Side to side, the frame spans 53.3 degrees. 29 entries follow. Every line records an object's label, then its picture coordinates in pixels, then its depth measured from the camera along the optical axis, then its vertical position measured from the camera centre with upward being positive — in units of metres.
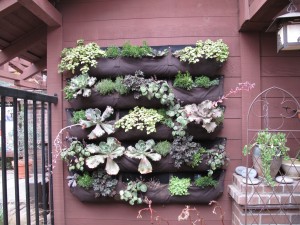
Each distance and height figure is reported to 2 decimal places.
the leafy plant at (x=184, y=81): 2.71 +0.30
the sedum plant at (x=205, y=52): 2.66 +0.56
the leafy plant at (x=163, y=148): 2.68 -0.30
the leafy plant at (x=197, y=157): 2.64 -0.39
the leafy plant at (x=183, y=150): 2.63 -0.32
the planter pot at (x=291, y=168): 2.50 -0.47
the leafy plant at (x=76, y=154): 2.71 -0.35
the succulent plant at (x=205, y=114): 2.58 +0.00
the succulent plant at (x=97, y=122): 2.69 -0.06
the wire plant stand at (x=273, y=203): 2.37 -0.71
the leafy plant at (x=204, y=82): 2.72 +0.29
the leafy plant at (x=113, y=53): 2.78 +0.58
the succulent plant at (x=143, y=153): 2.64 -0.35
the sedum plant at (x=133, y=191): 2.68 -0.70
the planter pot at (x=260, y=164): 2.46 -0.43
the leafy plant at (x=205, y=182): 2.70 -0.62
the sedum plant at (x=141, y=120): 2.65 -0.05
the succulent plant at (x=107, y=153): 2.66 -0.34
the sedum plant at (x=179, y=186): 2.71 -0.66
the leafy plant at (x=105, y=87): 2.71 +0.26
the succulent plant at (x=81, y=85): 2.68 +0.28
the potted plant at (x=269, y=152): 2.43 -0.33
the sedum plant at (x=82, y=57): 2.73 +0.54
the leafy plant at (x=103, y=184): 2.71 -0.63
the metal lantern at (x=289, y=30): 2.05 +0.57
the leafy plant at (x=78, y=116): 2.78 +0.00
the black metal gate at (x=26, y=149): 1.81 -0.23
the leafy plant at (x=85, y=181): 2.74 -0.60
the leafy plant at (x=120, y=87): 2.70 +0.25
